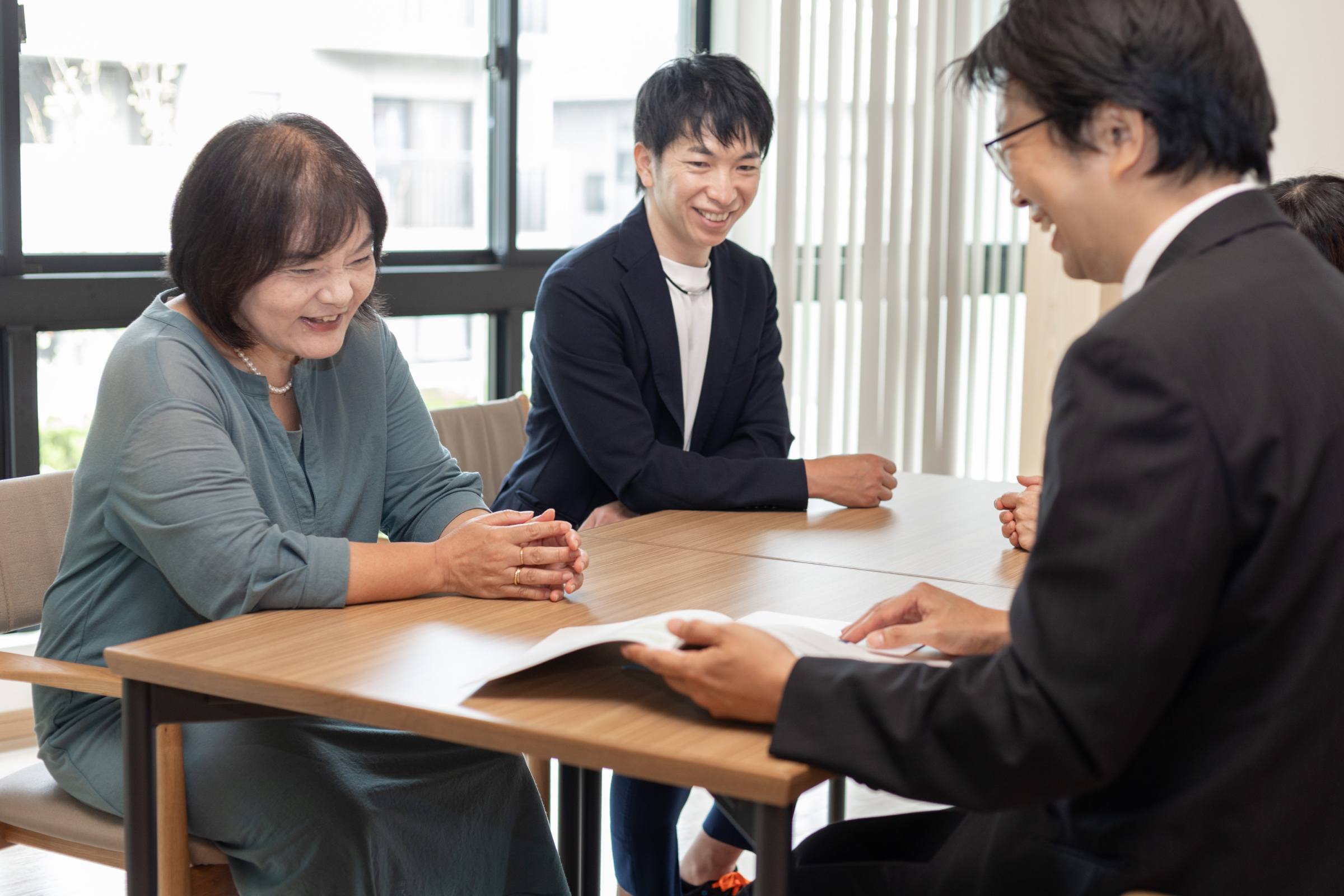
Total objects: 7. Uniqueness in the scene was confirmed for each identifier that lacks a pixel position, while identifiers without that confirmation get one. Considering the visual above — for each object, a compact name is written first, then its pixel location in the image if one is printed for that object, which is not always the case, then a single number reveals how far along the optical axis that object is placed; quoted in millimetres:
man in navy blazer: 2248
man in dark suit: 898
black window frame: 3023
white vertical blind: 4445
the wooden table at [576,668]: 1099
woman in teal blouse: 1508
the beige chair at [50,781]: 1487
